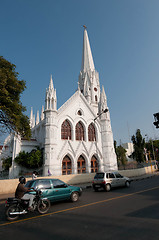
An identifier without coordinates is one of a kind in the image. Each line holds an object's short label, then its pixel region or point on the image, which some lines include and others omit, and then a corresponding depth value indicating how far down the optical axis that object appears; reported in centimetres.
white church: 2461
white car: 1203
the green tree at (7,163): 2669
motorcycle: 596
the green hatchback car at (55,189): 754
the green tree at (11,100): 1257
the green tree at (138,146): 3919
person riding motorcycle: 652
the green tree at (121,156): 4501
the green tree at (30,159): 2365
